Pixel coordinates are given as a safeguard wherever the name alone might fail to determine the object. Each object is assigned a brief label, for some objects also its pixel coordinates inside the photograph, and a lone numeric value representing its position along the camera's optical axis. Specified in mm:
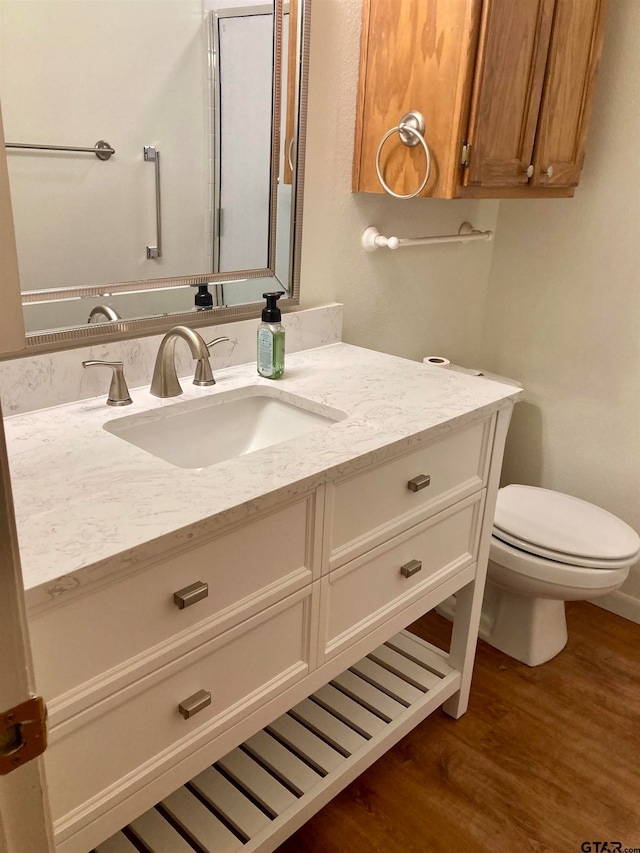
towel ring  1638
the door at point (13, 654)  506
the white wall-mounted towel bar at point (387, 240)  1856
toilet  1844
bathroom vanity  923
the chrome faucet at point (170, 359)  1339
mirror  1225
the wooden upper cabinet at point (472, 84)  1564
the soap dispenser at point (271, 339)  1487
